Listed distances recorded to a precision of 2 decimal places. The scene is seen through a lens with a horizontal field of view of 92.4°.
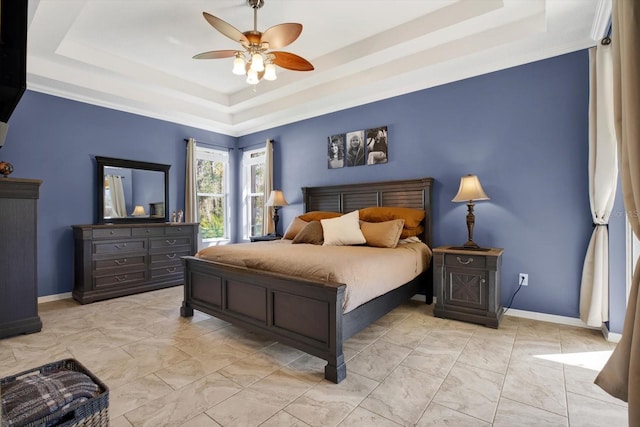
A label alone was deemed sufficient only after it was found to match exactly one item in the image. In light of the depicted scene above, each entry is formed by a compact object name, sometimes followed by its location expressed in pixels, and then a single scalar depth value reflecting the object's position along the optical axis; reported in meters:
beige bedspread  2.20
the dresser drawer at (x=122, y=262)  3.85
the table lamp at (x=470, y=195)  3.06
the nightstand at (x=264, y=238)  4.72
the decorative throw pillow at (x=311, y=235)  3.64
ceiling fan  2.44
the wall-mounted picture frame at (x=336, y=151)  4.56
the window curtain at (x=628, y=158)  1.08
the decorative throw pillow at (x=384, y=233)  3.28
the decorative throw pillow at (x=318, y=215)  4.28
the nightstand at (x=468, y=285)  2.86
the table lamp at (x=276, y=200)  4.97
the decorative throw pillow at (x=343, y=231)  3.43
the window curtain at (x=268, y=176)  5.37
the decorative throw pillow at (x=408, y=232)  3.60
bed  2.06
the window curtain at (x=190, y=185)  5.16
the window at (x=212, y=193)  5.59
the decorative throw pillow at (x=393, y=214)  3.63
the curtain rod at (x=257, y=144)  5.45
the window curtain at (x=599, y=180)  2.53
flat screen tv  0.97
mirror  4.28
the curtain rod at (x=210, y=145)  5.21
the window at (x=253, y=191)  5.84
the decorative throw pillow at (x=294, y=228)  4.13
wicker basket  1.21
